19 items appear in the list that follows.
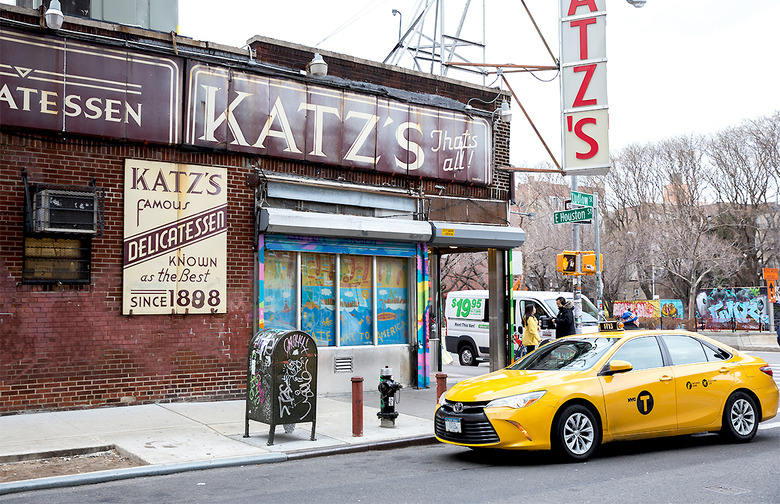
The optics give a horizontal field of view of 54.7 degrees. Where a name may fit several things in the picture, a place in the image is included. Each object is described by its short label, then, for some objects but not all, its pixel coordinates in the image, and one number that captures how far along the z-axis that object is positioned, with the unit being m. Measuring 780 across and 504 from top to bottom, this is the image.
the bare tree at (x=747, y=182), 45.97
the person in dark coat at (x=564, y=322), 16.27
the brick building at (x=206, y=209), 11.00
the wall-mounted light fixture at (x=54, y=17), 10.82
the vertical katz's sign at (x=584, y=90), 15.61
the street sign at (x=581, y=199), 16.50
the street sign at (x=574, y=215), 15.95
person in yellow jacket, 16.20
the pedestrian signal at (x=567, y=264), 16.45
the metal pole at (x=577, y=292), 16.80
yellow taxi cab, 8.05
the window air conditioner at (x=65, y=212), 10.76
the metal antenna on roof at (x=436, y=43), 17.12
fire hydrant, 10.34
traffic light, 16.61
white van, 21.23
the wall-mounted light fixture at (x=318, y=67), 13.34
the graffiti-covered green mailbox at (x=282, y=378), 9.08
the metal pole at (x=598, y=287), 18.05
